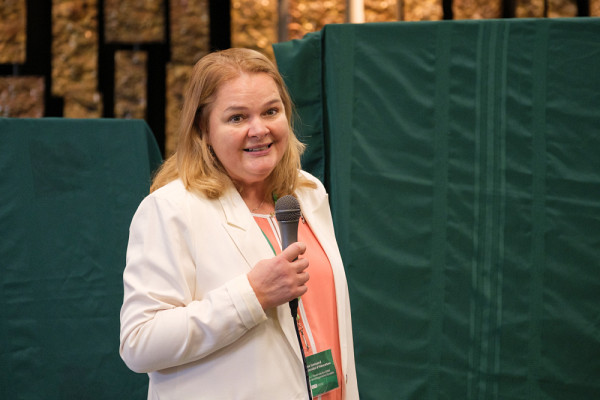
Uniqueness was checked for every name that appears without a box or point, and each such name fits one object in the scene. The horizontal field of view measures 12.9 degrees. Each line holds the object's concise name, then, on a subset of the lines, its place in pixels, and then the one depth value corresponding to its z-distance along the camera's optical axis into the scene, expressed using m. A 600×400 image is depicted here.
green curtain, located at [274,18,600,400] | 5.72
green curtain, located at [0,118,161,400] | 5.84
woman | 4.86
